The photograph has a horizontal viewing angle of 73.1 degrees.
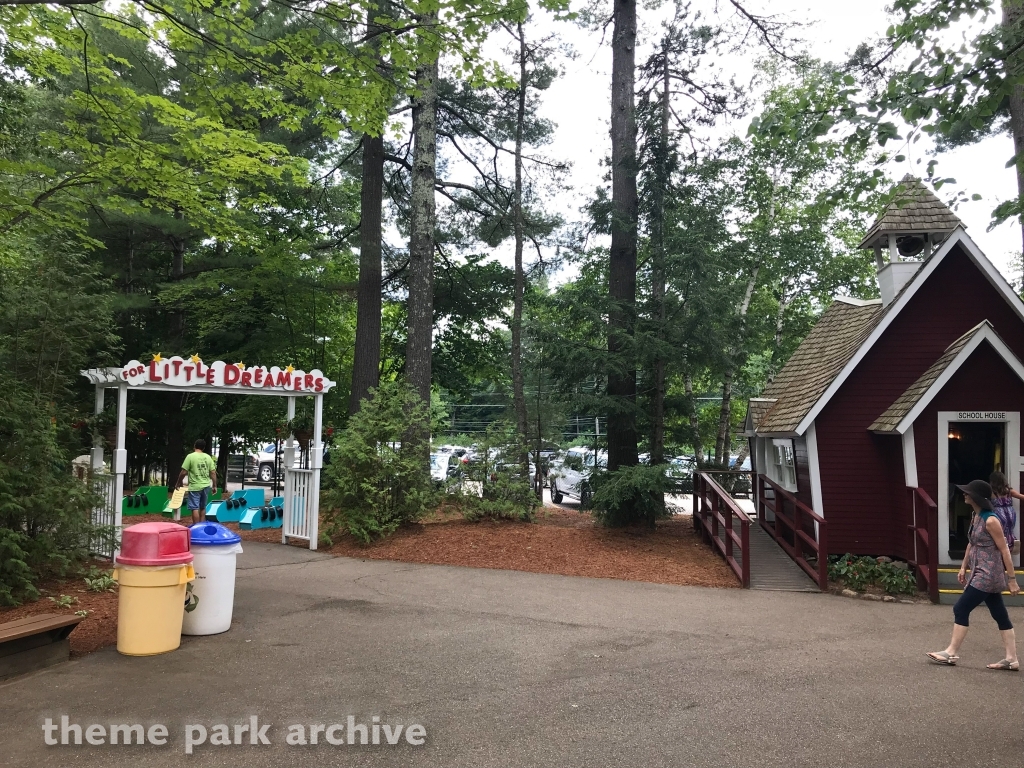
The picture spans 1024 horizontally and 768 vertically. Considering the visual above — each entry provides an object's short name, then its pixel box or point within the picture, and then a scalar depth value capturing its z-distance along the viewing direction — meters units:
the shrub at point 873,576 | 9.45
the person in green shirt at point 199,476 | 12.55
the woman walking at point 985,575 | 5.87
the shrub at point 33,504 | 6.82
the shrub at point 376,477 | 11.40
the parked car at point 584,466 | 13.14
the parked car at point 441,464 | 23.66
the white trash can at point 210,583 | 6.16
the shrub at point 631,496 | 11.22
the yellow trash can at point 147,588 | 5.56
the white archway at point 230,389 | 9.14
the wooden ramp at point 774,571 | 9.59
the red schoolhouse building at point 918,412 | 10.09
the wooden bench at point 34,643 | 5.02
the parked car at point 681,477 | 12.05
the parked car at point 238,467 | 32.24
